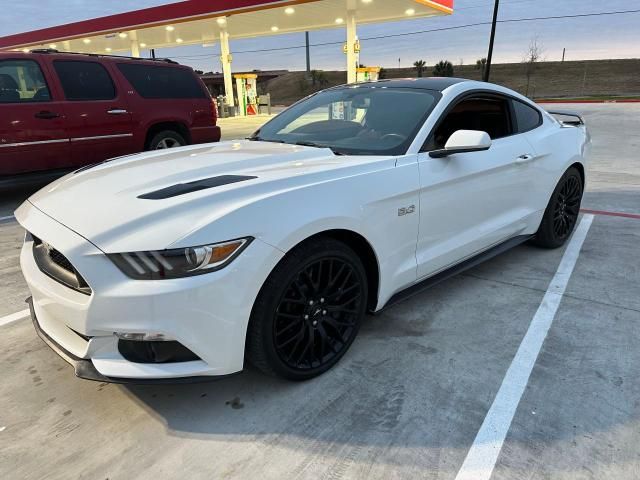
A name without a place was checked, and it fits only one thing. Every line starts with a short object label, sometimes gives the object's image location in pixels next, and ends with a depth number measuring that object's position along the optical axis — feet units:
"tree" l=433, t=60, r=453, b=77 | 206.39
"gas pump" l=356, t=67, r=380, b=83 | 65.92
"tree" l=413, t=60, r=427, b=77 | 246.06
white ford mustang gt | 6.82
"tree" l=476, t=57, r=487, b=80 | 245.71
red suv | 20.26
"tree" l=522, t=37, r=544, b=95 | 241.35
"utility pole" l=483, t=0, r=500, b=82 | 85.85
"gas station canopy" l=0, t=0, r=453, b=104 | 60.70
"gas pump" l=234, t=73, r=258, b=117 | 81.28
